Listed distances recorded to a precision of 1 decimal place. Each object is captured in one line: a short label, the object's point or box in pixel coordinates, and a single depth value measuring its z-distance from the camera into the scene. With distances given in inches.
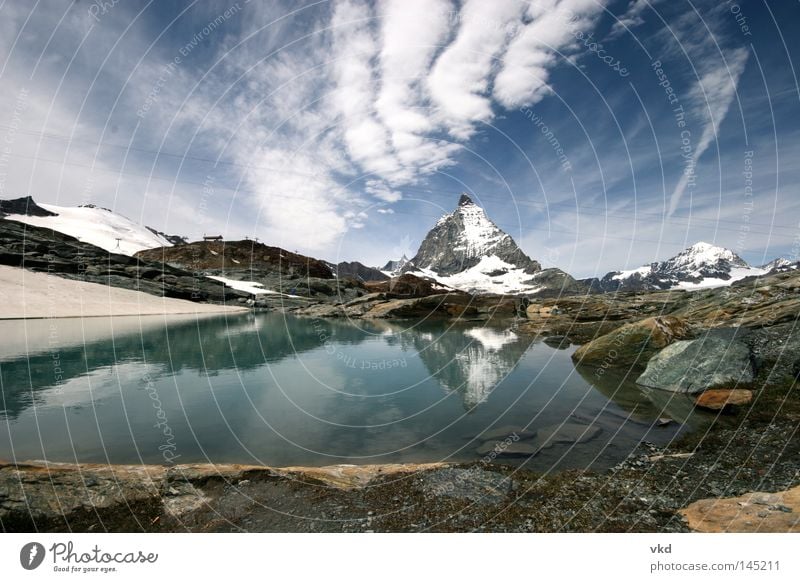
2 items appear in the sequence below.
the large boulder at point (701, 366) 730.8
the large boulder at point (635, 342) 1055.0
